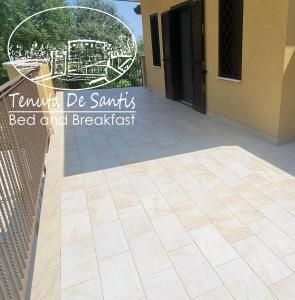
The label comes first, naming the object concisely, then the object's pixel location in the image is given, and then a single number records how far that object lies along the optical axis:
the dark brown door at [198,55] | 4.61
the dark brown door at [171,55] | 5.82
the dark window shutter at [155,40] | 6.90
